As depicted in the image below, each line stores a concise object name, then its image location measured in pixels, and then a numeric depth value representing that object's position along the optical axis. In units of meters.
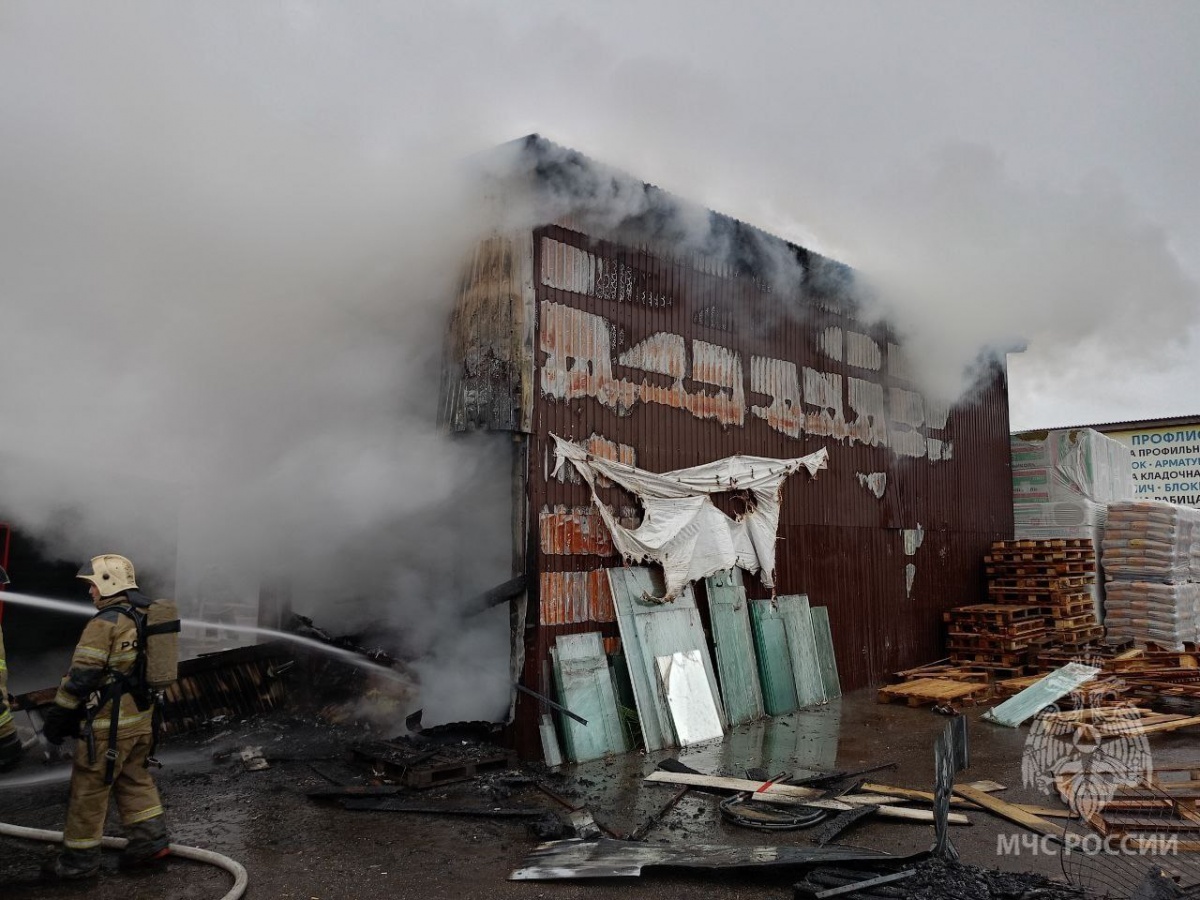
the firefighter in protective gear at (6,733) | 4.54
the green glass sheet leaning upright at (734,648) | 9.04
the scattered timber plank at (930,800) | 5.80
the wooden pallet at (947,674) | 11.41
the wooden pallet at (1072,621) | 12.72
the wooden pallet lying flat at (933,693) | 10.12
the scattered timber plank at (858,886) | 4.23
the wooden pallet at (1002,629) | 12.35
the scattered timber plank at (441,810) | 5.88
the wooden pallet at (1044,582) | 13.02
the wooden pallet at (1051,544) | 13.37
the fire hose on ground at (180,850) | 4.59
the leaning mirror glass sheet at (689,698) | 8.20
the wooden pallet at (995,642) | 12.27
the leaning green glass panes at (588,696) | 7.59
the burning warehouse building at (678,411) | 7.97
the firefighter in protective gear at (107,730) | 4.67
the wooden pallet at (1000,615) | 12.50
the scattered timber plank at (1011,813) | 5.47
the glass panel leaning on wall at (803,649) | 10.08
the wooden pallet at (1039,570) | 13.25
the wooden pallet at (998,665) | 11.94
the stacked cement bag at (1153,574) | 13.18
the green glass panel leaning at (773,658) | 9.63
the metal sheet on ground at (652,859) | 4.70
